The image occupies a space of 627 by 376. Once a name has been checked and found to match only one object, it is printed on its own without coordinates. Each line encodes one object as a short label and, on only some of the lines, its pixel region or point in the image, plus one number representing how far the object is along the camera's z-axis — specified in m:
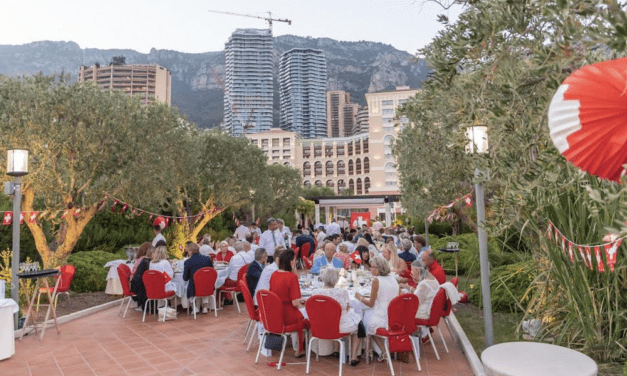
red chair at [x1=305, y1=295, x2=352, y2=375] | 4.30
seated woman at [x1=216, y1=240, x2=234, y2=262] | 9.99
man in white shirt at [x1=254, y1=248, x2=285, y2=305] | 5.63
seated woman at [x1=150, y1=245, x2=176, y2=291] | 7.07
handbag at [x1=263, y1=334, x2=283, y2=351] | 4.63
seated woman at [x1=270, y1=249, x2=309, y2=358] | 4.77
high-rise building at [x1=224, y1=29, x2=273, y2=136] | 170.12
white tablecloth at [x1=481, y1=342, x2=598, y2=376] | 2.75
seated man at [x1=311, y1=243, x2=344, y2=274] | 7.60
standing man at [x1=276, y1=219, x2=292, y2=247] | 11.27
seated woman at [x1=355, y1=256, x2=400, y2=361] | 4.68
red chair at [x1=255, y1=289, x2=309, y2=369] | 4.57
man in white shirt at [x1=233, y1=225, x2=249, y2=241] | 14.45
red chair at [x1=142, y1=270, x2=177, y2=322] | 6.71
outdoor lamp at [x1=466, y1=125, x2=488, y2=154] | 4.85
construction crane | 168.12
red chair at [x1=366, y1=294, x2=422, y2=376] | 4.43
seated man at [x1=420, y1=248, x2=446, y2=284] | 6.02
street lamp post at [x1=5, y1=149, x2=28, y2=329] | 6.18
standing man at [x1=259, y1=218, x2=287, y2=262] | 10.48
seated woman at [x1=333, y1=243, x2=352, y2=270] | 8.17
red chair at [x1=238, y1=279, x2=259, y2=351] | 5.11
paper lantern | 1.80
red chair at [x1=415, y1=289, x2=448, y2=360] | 4.86
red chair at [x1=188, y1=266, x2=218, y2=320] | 6.93
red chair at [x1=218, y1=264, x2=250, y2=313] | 7.26
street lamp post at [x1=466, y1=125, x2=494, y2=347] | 4.74
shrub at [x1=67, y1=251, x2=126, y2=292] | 9.25
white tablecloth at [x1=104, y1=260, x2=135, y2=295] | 8.74
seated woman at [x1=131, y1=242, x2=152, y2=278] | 7.83
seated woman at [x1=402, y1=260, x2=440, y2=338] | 5.01
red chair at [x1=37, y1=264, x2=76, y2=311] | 7.16
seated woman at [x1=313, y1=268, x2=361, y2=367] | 4.52
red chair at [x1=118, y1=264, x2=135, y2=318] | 7.15
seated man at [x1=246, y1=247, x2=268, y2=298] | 6.32
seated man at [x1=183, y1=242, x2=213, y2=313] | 7.23
